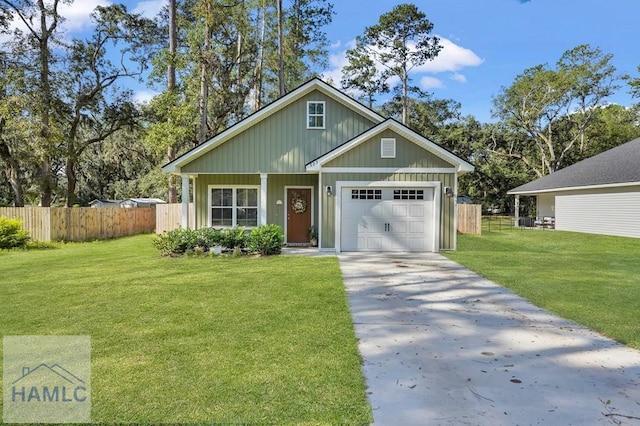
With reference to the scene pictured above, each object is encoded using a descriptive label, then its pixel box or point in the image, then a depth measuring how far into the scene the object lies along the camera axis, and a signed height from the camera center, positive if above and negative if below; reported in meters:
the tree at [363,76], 31.98 +11.18
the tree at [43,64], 17.12 +6.66
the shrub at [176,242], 11.27 -0.98
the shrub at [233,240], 11.50 -0.93
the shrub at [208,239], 11.44 -0.90
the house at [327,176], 11.96 +1.07
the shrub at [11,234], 13.06 -0.90
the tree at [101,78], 19.82 +6.86
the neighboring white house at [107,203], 33.78 +0.47
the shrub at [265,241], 11.31 -0.94
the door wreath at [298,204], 14.41 +0.17
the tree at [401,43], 29.39 +13.08
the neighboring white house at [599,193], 18.19 +0.85
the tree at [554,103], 31.59 +9.29
